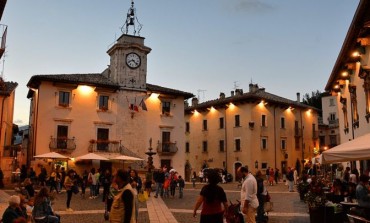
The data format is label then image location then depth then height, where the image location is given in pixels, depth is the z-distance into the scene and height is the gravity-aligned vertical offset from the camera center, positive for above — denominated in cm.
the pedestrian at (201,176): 4328 -101
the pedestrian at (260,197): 1173 -88
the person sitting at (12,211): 747 -88
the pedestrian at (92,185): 2175 -106
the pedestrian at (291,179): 2678 -79
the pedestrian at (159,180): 2244 -78
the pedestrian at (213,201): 698 -60
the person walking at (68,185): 1588 -78
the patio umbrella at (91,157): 2895 +64
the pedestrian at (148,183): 2262 -95
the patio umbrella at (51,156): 2780 +66
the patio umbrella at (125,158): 3091 +62
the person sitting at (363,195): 925 -66
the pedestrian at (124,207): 597 -62
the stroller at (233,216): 987 -121
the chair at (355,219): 811 -107
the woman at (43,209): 920 -101
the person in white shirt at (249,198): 930 -73
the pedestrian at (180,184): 2250 -102
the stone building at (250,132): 4491 +424
